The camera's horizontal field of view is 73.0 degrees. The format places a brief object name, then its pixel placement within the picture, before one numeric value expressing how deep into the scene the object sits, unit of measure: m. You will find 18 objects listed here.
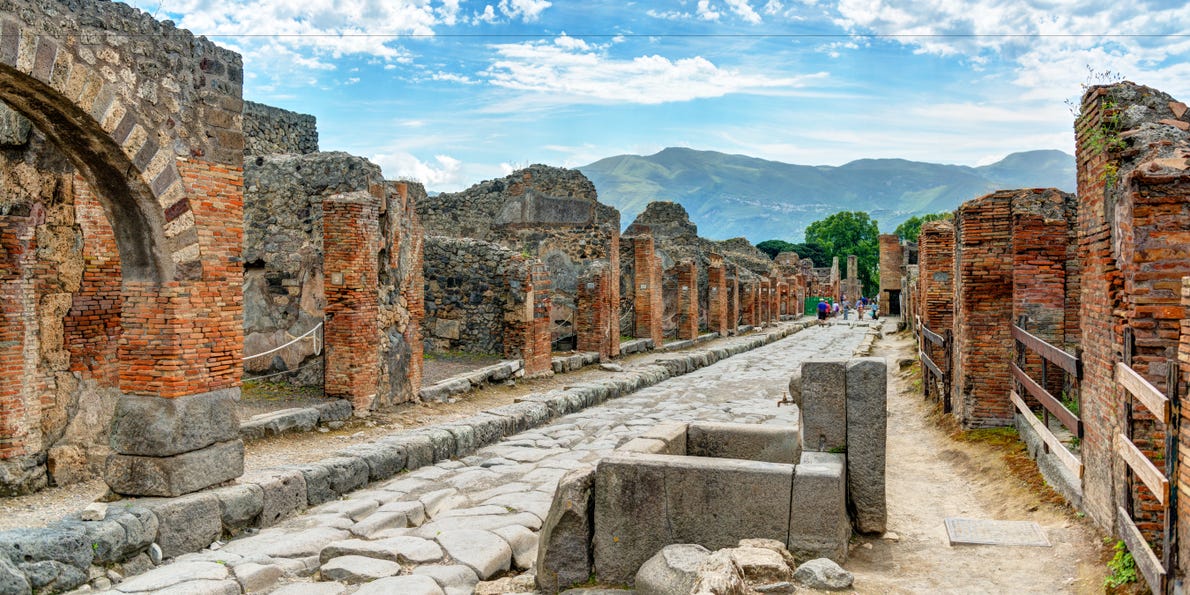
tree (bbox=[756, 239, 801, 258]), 86.81
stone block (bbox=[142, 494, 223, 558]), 6.28
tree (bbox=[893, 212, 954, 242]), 75.06
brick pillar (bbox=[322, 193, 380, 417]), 10.39
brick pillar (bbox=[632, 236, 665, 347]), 21.86
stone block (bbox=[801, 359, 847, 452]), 5.87
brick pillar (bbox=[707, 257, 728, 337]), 27.52
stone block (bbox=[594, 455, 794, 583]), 5.07
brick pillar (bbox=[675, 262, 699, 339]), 24.94
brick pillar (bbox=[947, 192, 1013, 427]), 9.46
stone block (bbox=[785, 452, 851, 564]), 5.01
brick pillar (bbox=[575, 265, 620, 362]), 17.97
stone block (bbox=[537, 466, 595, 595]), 5.14
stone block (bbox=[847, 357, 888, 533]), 5.75
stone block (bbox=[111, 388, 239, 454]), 6.66
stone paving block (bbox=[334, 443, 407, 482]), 8.35
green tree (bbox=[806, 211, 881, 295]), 78.50
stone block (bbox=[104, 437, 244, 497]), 6.62
